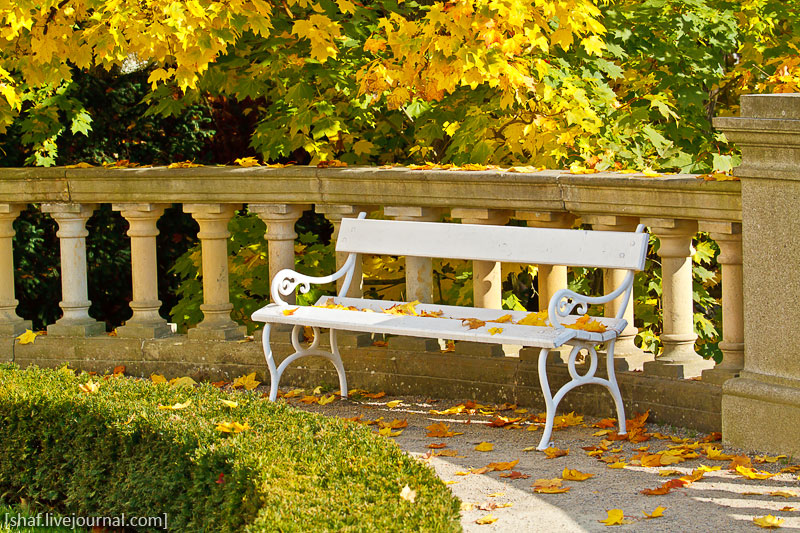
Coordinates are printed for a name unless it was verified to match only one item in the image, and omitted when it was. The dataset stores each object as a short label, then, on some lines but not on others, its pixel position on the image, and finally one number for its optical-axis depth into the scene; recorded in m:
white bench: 10.91
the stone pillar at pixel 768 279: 9.90
